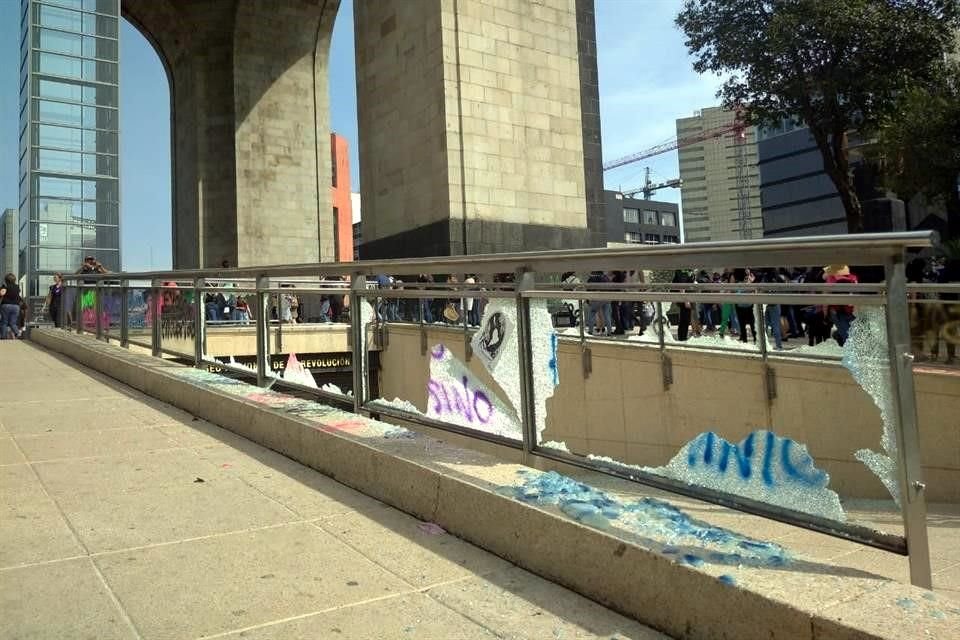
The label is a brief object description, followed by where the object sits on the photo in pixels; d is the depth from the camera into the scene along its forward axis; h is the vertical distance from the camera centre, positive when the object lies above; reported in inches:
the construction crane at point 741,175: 5930.1 +1425.7
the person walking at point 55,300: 609.0 +58.3
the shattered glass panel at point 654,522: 94.3 -26.1
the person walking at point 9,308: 660.1 +54.1
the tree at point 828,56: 776.9 +315.2
